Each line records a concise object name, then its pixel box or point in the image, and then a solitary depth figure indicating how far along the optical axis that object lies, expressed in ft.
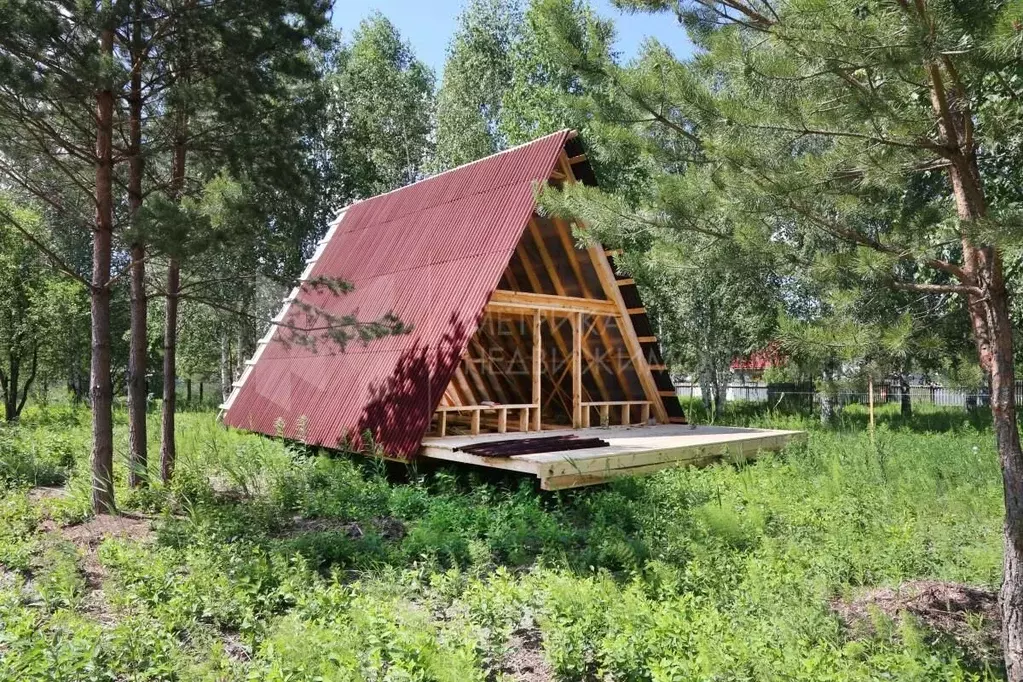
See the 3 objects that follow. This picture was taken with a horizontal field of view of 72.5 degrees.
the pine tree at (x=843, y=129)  10.70
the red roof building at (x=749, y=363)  57.55
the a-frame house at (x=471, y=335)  27.58
